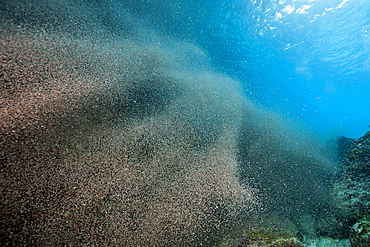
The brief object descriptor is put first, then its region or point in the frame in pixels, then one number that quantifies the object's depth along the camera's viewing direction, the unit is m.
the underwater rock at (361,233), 2.08
